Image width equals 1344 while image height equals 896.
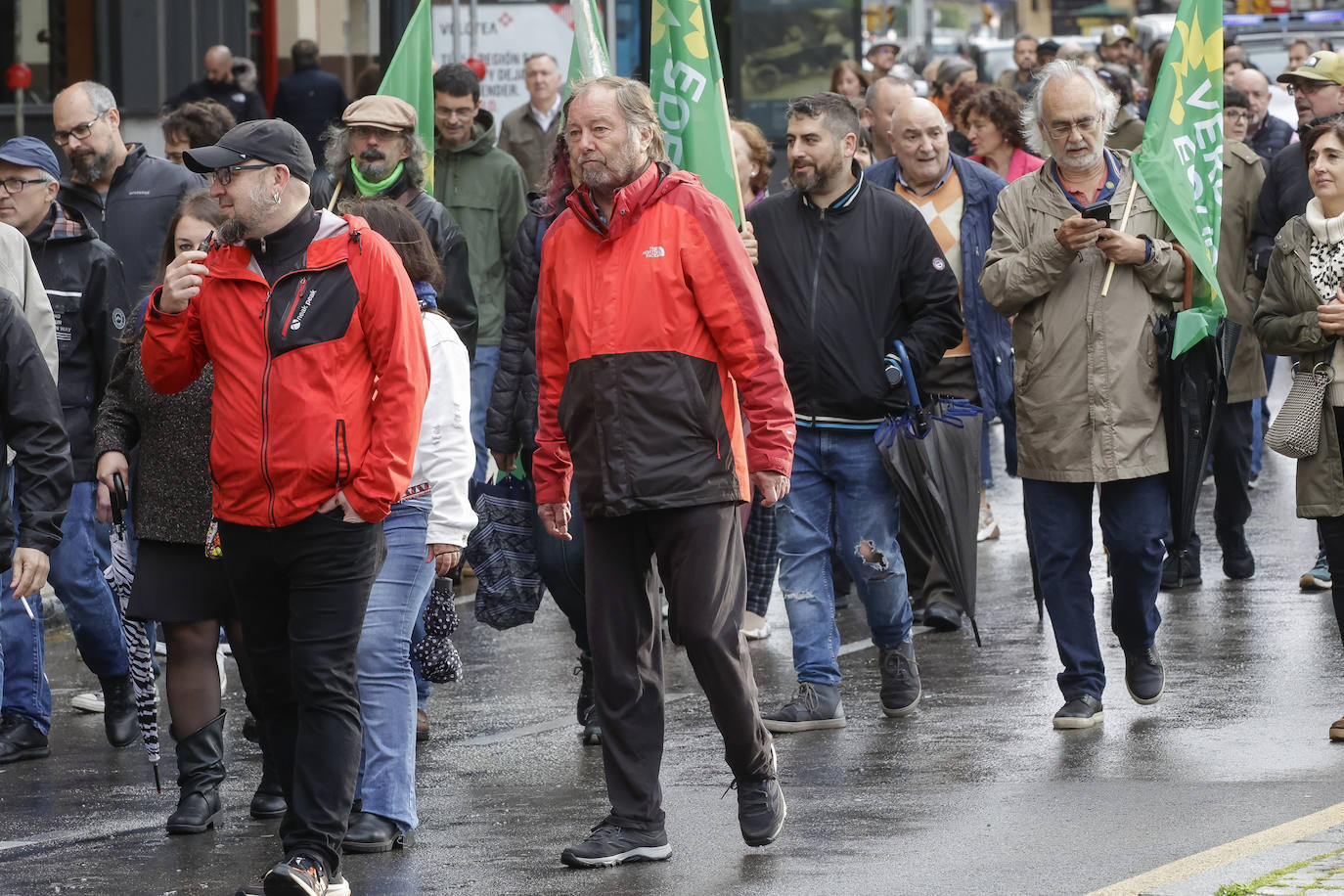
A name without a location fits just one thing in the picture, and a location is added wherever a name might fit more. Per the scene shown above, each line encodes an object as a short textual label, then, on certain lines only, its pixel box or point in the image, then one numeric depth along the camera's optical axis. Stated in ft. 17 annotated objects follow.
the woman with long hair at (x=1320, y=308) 47.96
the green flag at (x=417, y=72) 60.75
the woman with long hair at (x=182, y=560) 43.37
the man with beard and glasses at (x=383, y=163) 54.90
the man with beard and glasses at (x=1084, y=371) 48.78
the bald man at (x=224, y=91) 112.06
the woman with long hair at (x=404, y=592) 41.16
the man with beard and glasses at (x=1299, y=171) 65.67
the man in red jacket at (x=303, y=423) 36.60
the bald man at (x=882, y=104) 80.18
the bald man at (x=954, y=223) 58.23
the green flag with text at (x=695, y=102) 51.55
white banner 106.22
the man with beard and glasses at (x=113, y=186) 62.03
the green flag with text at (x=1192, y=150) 49.55
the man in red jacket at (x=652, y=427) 38.88
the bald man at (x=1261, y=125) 92.12
